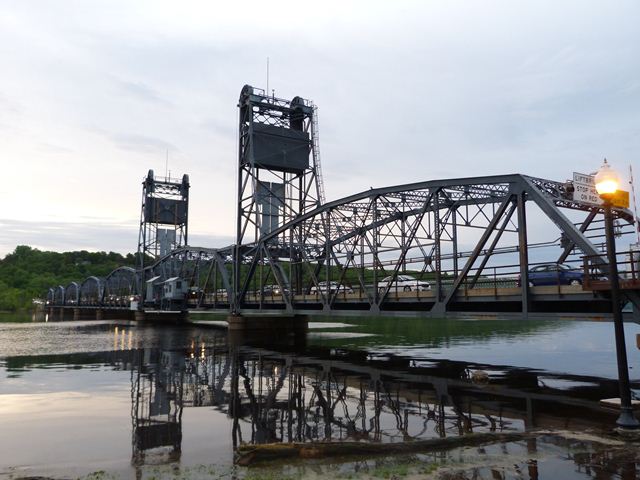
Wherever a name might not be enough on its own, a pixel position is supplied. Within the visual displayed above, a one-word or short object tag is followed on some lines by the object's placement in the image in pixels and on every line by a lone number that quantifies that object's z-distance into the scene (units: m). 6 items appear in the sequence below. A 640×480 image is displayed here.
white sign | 14.65
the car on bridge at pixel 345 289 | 37.72
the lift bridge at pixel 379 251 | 23.27
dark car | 23.25
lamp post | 12.31
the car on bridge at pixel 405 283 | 32.25
